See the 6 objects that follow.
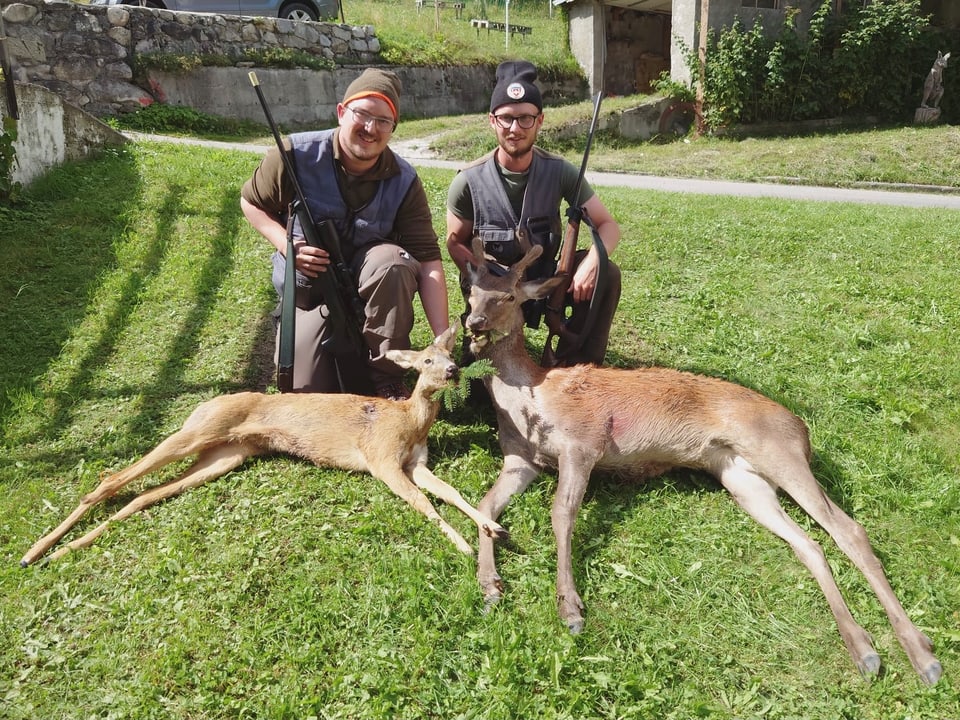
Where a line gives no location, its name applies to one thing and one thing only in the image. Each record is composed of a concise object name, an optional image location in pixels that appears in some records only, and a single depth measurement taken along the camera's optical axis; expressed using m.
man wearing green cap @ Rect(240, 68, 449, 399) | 4.32
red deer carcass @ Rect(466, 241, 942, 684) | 3.48
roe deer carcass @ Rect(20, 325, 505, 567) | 3.89
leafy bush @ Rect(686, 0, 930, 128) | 16.25
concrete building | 17.38
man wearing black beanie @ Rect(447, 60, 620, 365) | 4.51
